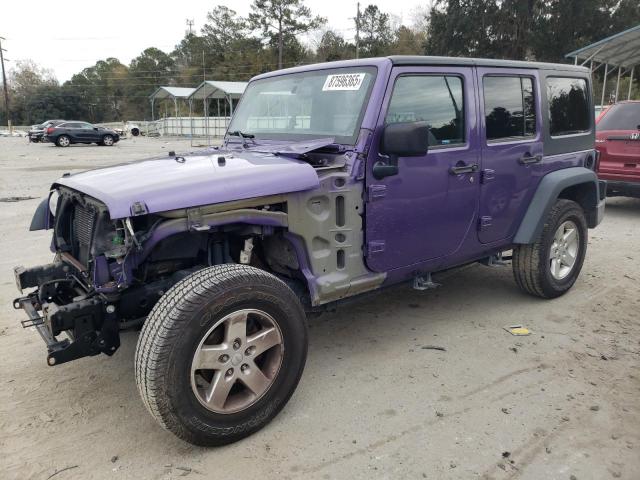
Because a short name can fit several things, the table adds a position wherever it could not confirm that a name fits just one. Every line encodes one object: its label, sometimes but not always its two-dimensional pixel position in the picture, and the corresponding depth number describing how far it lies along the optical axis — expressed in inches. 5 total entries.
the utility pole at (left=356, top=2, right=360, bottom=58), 2094.4
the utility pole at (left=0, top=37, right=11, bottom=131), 2442.7
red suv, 323.6
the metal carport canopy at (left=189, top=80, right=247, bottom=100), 1301.2
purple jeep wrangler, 104.2
